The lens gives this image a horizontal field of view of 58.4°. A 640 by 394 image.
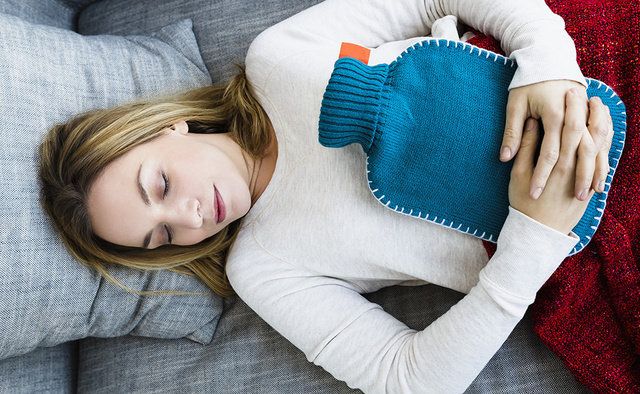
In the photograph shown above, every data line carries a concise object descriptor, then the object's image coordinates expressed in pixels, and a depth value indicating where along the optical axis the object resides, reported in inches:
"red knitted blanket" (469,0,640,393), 40.3
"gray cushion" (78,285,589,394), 46.0
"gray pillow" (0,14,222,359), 44.9
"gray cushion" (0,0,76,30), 54.7
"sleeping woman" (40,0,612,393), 39.5
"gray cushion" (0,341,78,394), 49.0
